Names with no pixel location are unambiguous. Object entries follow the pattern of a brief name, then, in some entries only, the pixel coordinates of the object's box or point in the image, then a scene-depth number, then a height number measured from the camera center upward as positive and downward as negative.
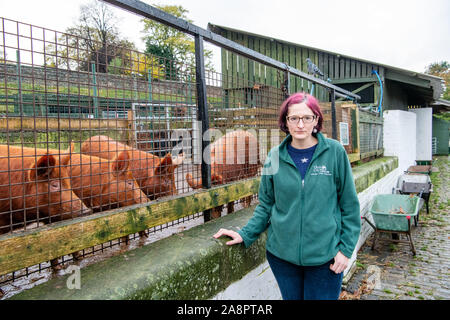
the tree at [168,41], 40.15 +13.49
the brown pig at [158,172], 3.61 -0.32
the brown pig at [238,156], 4.37 -0.18
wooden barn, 14.93 +3.58
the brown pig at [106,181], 3.14 -0.35
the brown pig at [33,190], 2.46 -0.34
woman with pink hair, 2.18 -0.47
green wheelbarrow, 7.33 -1.78
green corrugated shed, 30.23 +0.52
